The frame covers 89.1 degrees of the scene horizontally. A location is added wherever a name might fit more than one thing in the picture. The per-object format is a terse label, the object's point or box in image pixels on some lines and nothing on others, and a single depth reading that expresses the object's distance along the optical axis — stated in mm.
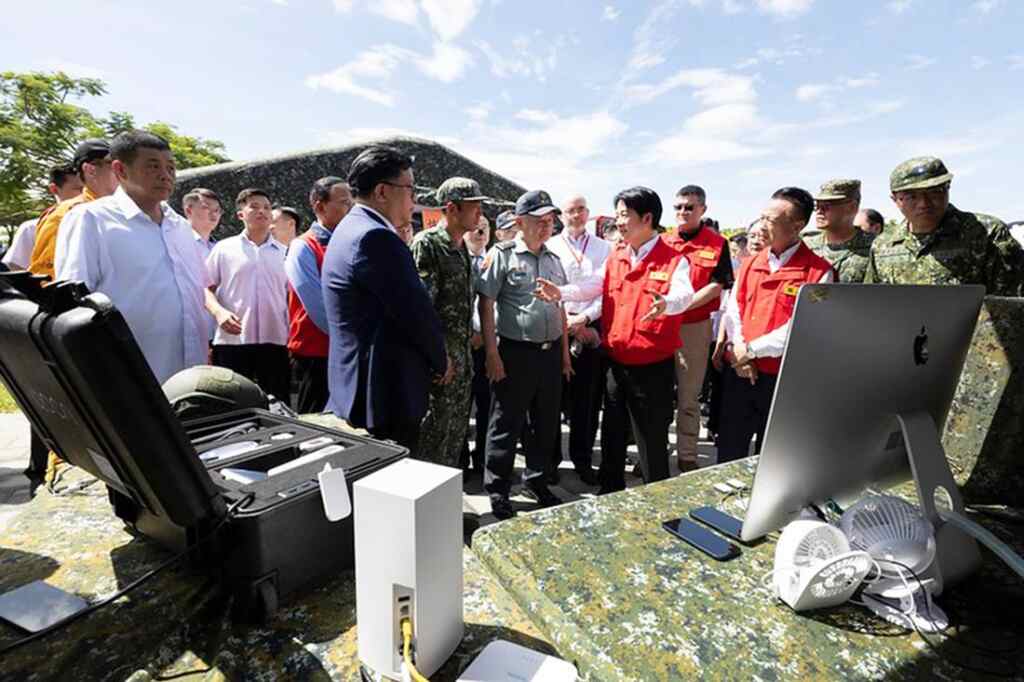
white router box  672
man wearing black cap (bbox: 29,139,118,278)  3000
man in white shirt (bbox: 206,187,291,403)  3479
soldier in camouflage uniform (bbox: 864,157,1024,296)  2801
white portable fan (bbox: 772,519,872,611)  904
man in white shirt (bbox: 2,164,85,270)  3619
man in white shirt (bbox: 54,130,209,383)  2180
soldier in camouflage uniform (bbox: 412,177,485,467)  2744
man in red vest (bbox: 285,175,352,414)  3264
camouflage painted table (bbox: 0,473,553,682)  765
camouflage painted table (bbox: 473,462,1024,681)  798
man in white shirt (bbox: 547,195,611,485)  3779
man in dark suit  2061
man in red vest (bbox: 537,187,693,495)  2828
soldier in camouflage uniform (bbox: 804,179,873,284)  3641
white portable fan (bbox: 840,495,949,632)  912
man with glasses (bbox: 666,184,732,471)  3830
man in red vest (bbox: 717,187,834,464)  2621
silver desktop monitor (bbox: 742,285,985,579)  843
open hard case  678
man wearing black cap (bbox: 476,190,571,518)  3137
